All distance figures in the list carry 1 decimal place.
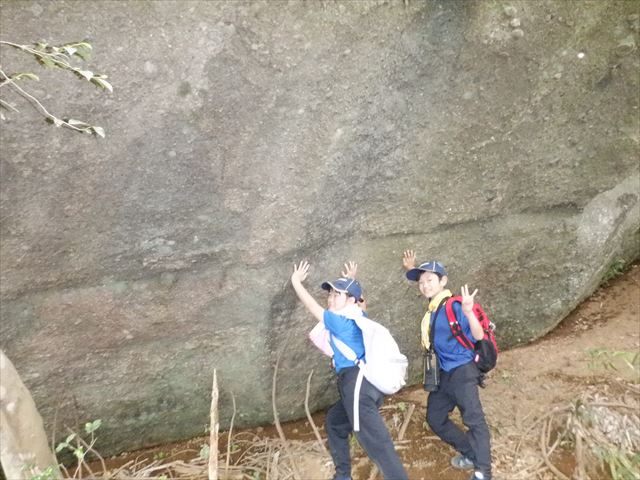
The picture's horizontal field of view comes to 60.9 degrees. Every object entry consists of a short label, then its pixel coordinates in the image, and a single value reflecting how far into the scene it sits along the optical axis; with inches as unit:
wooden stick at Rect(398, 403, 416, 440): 159.8
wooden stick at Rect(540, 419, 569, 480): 145.0
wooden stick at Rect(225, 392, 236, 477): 137.8
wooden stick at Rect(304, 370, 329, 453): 154.4
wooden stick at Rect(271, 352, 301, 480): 145.9
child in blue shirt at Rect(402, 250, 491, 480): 135.6
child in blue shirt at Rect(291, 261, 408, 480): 128.9
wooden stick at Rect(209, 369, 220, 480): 112.3
